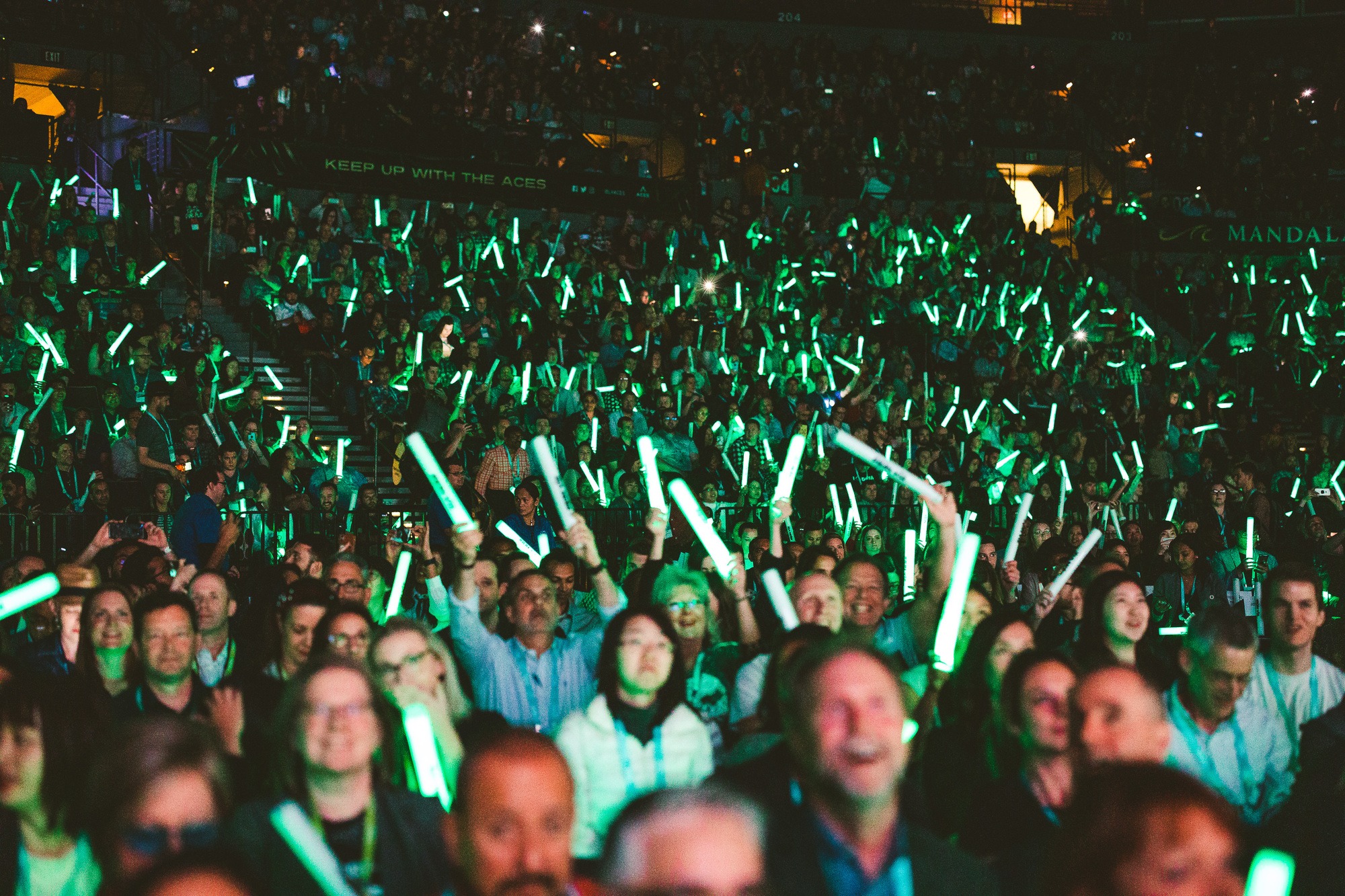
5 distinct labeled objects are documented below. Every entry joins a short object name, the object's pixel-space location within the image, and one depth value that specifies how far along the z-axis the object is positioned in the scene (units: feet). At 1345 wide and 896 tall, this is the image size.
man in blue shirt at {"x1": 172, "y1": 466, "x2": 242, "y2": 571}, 30.04
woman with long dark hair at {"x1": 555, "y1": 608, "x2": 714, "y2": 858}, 14.42
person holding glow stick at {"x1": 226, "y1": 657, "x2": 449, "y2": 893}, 10.52
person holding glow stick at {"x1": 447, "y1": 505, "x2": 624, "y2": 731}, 18.53
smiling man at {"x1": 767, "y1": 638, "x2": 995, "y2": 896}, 9.81
